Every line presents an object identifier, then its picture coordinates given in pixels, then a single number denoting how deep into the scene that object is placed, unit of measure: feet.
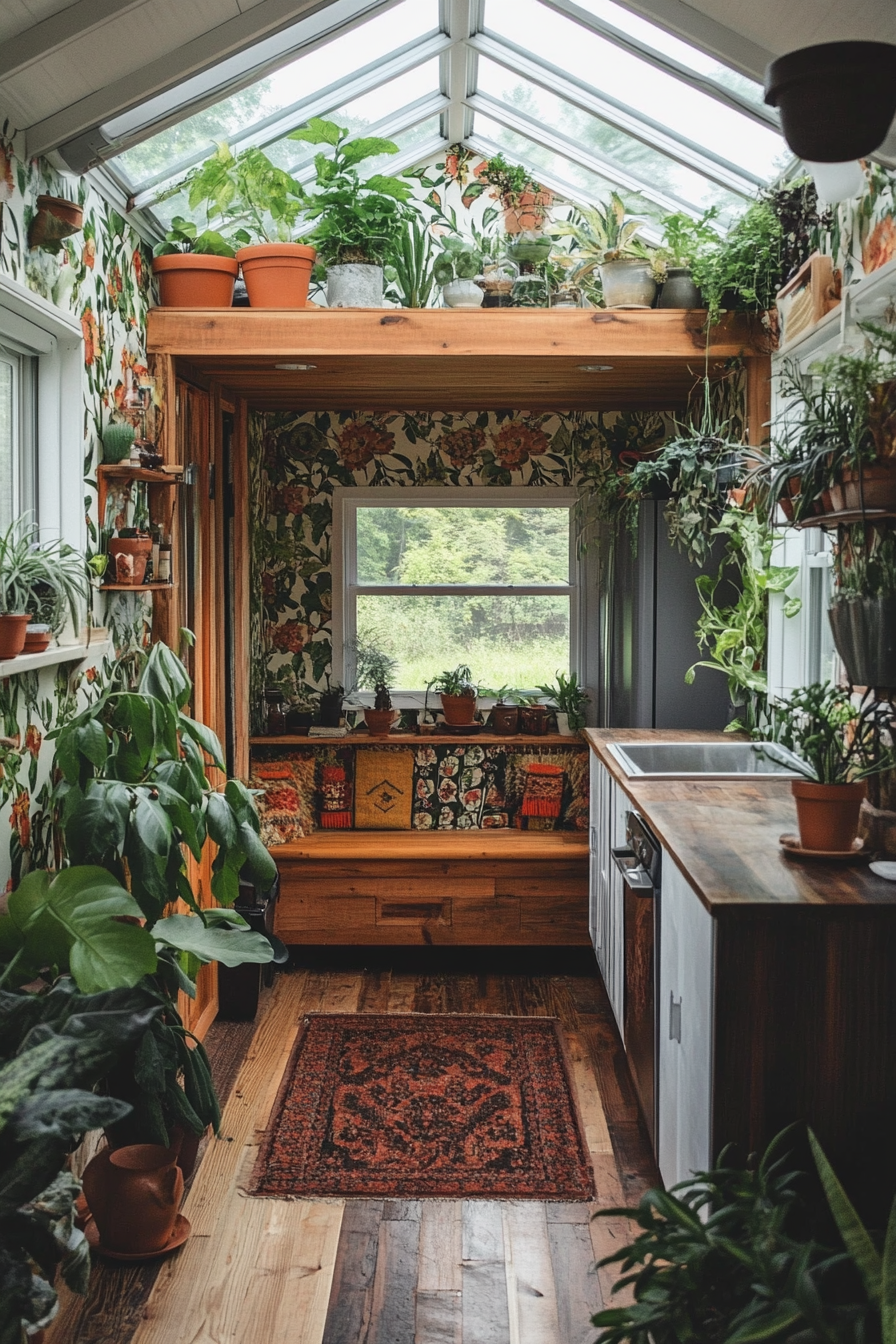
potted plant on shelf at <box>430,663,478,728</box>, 16.74
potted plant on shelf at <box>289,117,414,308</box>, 12.10
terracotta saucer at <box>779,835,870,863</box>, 7.73
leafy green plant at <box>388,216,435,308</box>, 12.75
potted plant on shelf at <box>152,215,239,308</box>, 12.30
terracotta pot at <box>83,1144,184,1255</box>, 8.58
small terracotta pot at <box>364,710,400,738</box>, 16.74
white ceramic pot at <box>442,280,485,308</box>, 12.50
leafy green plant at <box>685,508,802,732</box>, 11.93
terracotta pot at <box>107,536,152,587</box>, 10.75
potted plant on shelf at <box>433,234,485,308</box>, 12.51
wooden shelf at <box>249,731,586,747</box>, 16.38
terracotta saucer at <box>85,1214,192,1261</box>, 8.68
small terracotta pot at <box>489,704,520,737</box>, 16.76
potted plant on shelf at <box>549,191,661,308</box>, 12.46
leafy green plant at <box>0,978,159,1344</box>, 5.84
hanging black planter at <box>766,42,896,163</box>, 5.63
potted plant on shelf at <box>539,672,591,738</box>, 16.81
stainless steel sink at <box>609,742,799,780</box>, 12.66
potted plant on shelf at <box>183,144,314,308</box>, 11.68
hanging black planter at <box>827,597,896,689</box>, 7.54
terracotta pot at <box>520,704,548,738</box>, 16.76
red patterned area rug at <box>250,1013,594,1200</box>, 9.99
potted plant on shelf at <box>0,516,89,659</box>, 8.02
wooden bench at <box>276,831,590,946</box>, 15.16
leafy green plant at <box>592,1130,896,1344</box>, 5.21
